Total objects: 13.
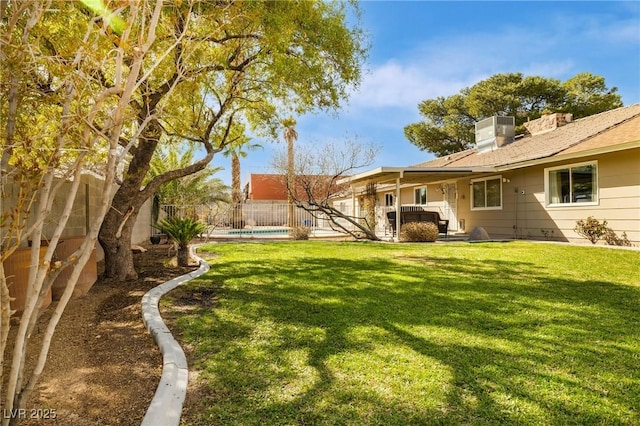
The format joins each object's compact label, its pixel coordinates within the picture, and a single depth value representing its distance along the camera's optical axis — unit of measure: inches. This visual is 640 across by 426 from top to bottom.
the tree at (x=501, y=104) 1170.6
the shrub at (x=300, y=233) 673.0
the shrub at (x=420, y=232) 578.2
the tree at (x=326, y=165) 703.7
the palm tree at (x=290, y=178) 739.9
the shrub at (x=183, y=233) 343.6
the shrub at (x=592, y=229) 470.7
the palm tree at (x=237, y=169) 490.9
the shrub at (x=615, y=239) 449.7
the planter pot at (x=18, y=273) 186.7
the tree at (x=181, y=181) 674.8
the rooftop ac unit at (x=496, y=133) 778.8
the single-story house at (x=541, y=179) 454.6
